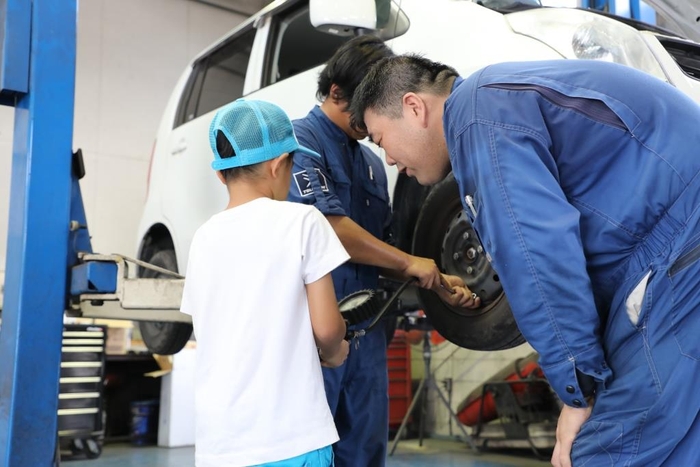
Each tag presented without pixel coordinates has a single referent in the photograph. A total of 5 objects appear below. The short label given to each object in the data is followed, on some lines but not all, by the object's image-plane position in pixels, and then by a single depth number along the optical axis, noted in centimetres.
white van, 197
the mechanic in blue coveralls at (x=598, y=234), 103
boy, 123
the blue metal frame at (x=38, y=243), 181
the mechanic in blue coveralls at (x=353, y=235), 188
